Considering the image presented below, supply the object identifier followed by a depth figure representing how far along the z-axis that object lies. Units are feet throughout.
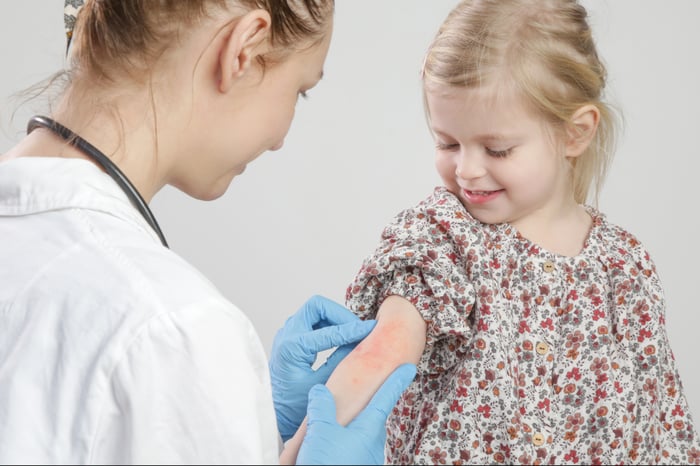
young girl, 5.11
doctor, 3.27
